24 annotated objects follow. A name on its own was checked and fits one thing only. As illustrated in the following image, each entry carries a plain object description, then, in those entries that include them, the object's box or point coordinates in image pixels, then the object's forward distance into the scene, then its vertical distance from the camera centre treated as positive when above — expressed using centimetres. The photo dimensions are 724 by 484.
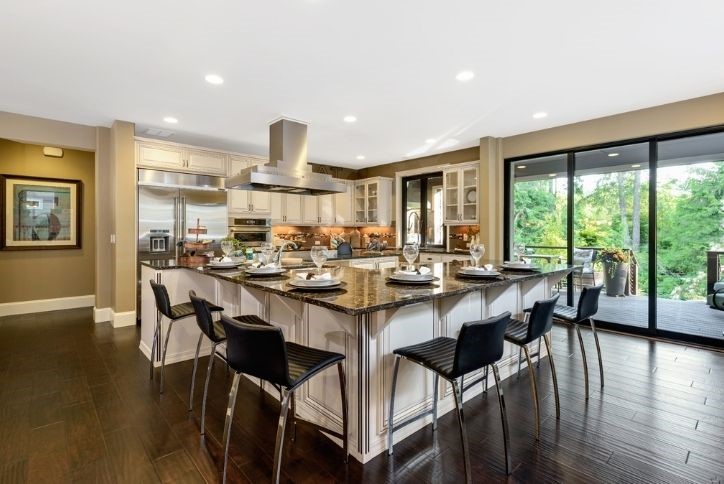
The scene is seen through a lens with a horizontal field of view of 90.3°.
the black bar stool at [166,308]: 267 -54
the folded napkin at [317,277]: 210 -22
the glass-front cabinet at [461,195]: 575 +76
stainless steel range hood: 379 +77
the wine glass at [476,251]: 296 -8
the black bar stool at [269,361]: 149 -55
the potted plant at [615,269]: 461 -37
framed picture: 523 +41
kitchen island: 190 -53
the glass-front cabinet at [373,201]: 715 +80
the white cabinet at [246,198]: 559 +69
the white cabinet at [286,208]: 629 +57
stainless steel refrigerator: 476 +40
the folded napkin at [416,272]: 232 -21
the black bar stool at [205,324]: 211 -51
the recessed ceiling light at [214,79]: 328 +149
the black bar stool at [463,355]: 162 -58
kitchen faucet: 317 -17
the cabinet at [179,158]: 478 +116
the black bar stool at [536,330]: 212 -56
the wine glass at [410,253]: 254 -9
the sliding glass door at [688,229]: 395 +14
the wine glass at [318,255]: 243 -10
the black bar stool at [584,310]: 264 -52
